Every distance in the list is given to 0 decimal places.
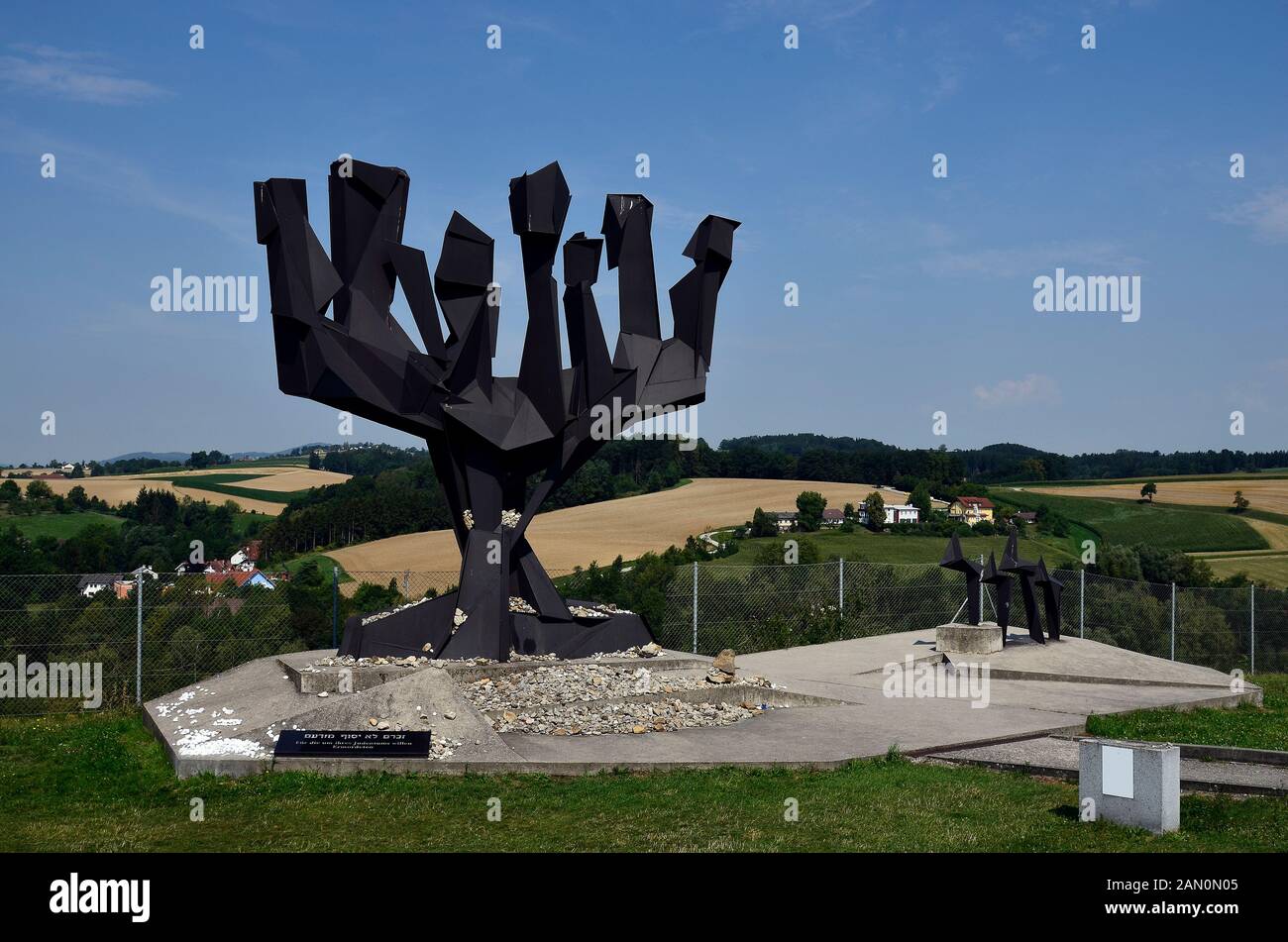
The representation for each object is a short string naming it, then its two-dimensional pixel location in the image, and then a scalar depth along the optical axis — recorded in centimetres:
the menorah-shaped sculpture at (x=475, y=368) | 1323
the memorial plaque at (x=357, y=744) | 968
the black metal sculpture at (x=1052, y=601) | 1825
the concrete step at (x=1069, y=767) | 877
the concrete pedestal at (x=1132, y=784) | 738
